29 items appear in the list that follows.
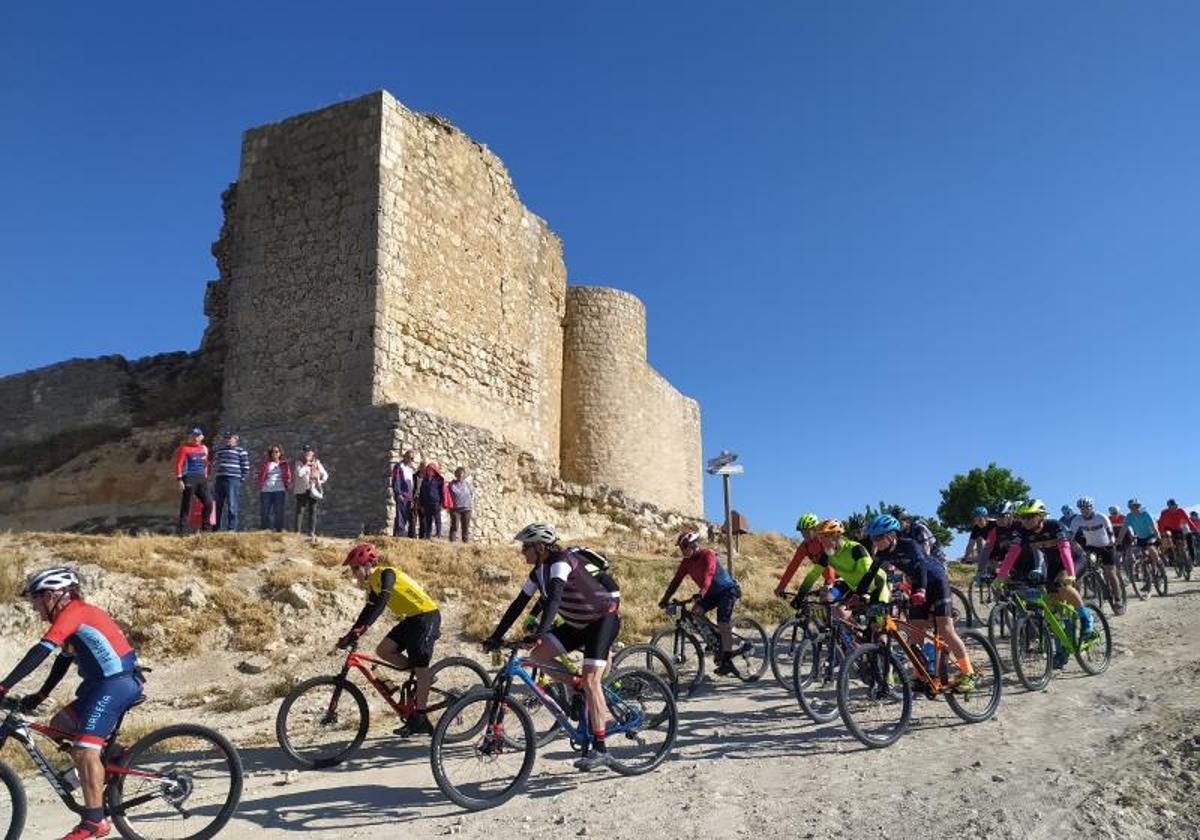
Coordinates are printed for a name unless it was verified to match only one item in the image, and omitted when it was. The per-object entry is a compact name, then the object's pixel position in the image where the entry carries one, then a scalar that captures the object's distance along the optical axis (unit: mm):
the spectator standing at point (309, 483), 13805
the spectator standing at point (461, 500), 15516
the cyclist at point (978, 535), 12531
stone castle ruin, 15602
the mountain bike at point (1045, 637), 8289
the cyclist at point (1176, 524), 17516
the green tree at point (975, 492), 50875
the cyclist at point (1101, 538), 12430
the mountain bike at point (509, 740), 5539
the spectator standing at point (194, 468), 13141
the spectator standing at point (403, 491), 14258
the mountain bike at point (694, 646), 9070
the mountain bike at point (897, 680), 6672
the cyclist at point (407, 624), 6887
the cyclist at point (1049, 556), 8711
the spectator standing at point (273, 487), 13688
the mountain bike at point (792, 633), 8539
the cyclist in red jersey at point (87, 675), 4738
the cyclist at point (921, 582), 7078
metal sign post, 12791
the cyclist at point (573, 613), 5914
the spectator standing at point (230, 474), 13336
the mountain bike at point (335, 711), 6699
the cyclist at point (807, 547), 8547
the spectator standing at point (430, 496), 14539
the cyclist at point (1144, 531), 15188
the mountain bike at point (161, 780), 4828
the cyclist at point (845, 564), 7270
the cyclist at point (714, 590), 8992
